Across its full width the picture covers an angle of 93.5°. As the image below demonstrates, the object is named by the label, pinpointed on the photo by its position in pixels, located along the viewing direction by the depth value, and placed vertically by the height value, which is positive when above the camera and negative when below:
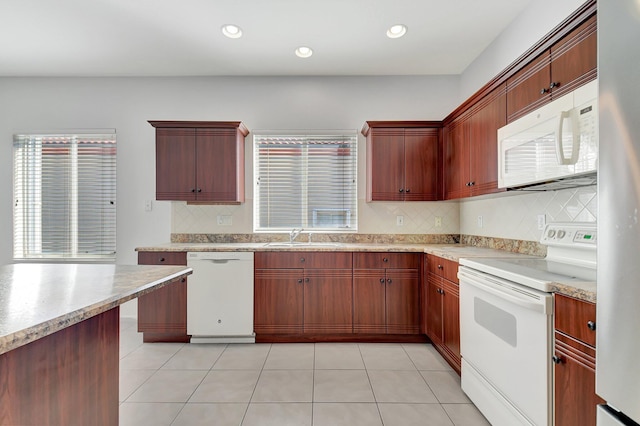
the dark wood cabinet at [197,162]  3.00 +0.52
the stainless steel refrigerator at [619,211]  0.71 +0.01
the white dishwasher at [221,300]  2.78 -0.79
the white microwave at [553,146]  1.32 +0.36
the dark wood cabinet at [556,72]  1.39 +0.76
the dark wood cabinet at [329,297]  2.79 -0.77
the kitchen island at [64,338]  0.82 -0.44
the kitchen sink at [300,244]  3.03 -0.31
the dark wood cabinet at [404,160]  3.05 +0.55
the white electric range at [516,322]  1.30 -0.55
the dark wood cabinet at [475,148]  2.15 +0.55
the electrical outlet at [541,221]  2.12 -0.05
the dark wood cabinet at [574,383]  1.09 -0.65
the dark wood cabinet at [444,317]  2.21 -0.82
